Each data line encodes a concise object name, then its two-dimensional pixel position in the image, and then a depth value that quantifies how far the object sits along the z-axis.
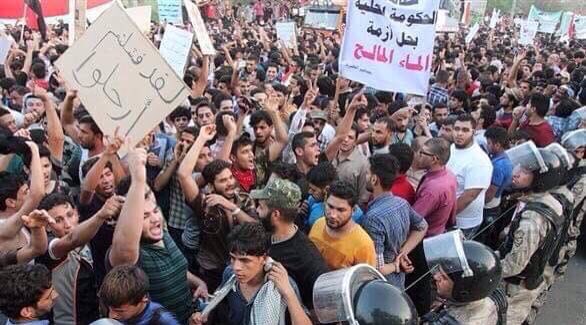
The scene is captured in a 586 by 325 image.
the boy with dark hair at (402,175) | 4.52
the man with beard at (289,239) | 3.10
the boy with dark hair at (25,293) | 2.48
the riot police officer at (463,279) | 2.78
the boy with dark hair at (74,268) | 3.04
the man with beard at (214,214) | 3.69
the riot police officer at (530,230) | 3.92
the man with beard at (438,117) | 7.04
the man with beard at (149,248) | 2.86
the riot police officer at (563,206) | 4.42
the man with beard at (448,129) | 5.99
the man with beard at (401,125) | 6.13
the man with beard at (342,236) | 3.42
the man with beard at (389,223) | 3.79
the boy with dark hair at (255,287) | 2.68
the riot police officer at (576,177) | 5.40
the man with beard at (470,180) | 4.90
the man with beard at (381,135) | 5.45
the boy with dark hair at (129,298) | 2.49
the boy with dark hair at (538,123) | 6.83
